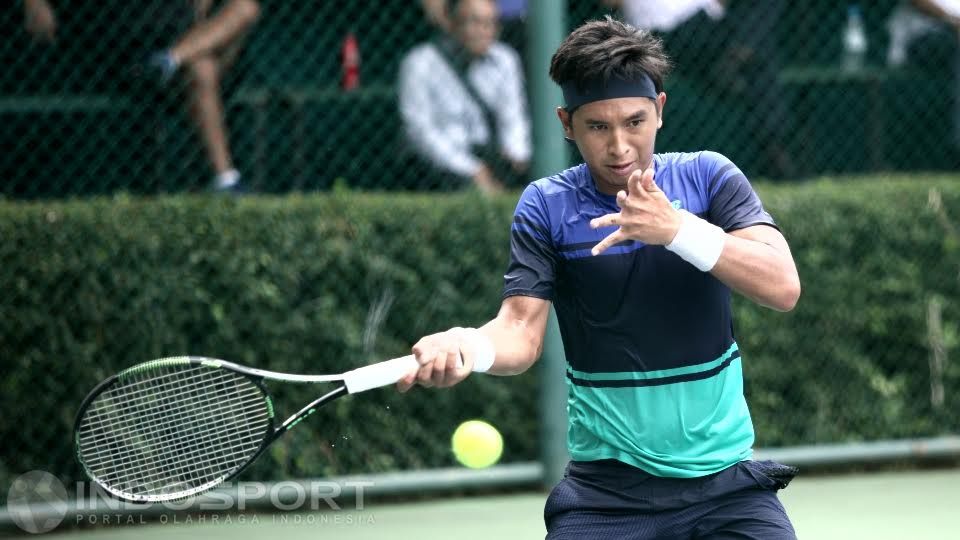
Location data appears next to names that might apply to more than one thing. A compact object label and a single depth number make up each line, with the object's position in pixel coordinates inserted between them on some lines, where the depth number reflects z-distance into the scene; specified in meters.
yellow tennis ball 7.33
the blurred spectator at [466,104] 12.62
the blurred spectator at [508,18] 12.80
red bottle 12.48
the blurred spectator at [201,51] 11.65
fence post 11.55
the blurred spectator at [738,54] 13.16
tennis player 6.23
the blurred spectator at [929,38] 14.33
